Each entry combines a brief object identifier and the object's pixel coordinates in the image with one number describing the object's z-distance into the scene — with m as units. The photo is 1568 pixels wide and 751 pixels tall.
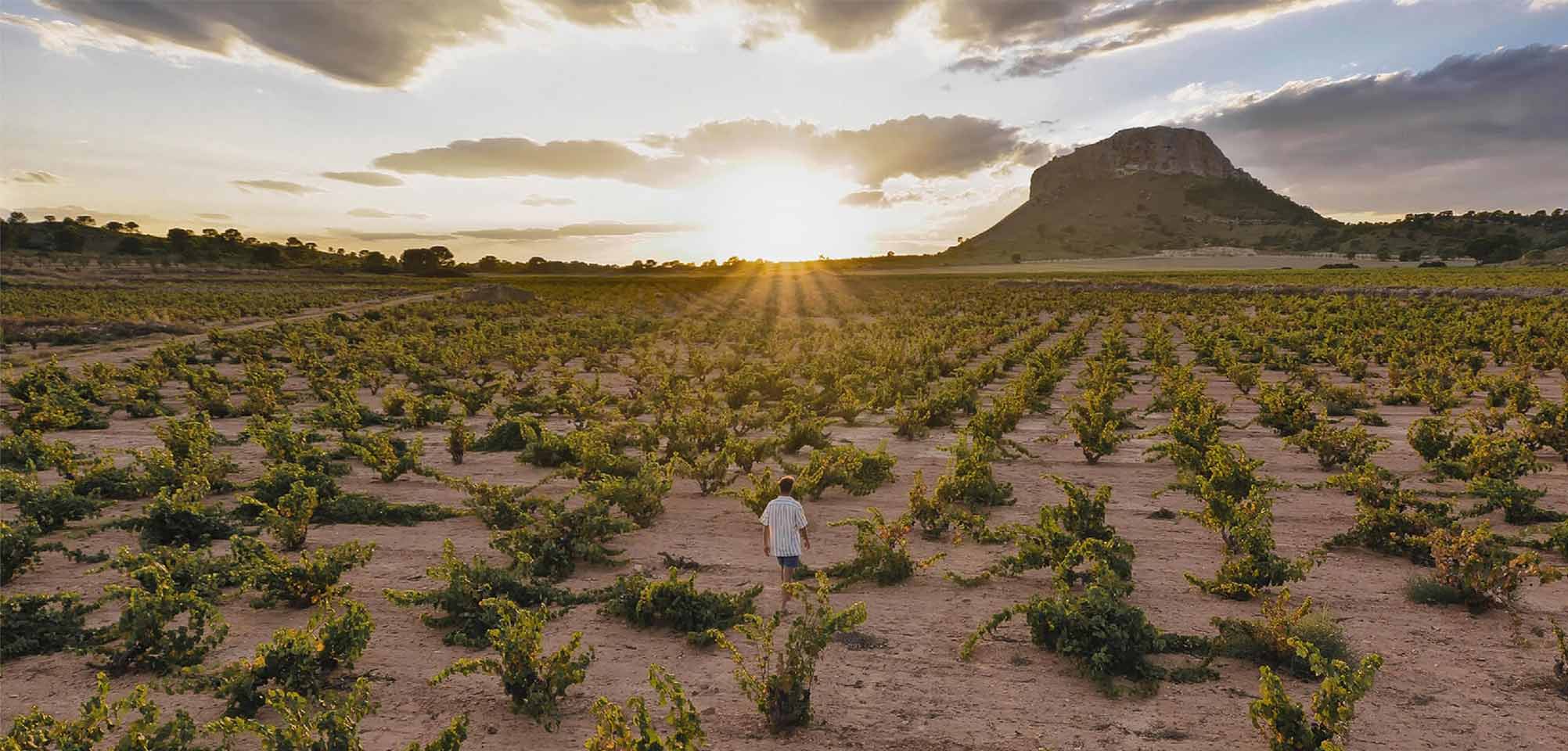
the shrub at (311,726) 4.61
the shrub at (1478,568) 7.01
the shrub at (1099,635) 6.16
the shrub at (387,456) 11.93
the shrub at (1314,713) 4.65
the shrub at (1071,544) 7.61
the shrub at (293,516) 9.02
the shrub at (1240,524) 7.48
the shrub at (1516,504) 9.48
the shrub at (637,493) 10.12
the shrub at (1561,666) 5.79
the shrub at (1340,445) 11.69
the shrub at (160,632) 6.34
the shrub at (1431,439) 11.98
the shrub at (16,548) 8.26
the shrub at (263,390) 17.83
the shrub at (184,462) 11.17
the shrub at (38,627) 6.78
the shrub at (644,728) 4.40
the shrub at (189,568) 7.46
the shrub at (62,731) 4.59
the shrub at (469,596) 6.98
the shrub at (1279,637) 6.27
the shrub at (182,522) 9.45
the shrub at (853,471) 11.45
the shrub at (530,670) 5.73
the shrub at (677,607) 7.23
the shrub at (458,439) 13.64
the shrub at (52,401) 15.67
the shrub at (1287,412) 14.02
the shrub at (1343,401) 16.50
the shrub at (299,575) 7.60
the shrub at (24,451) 12.67
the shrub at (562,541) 8.57
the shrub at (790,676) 5.59
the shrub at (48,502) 9.70
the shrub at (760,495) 9.94
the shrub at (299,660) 5.71
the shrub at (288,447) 12.17
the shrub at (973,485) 10.44
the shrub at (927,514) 9.70
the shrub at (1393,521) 8.44
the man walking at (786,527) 7.77
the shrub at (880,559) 8.23
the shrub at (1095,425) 12.90
